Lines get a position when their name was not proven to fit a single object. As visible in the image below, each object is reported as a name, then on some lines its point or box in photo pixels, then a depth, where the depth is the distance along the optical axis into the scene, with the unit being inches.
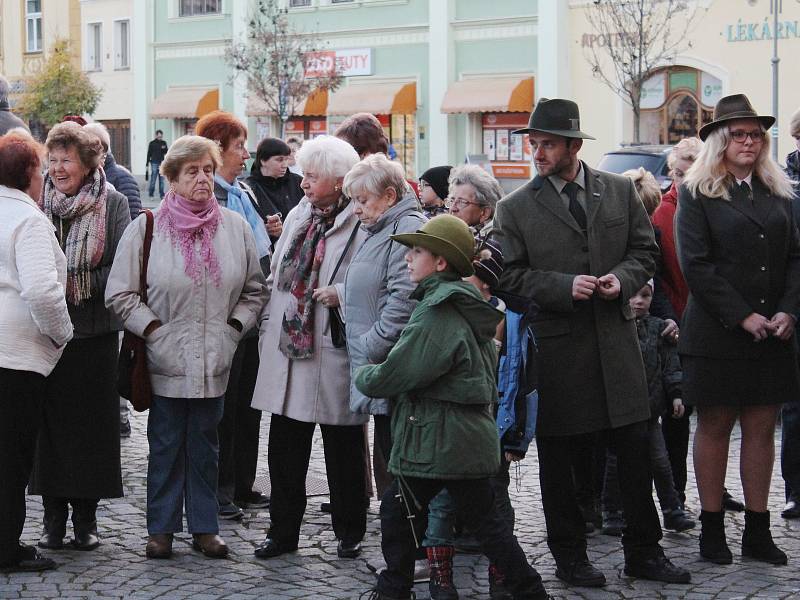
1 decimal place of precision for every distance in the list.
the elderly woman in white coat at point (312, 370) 258.2
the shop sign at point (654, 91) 1320.1
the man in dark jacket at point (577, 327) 241.8
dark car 685.9
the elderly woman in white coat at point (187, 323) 256.2
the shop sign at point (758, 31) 1216.8
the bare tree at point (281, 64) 1512.1
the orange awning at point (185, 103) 1670.8
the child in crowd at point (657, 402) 277.4
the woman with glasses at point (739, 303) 254.7
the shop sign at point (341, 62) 1545.3
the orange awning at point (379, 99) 1487.5
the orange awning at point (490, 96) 1395.2
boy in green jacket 216.1
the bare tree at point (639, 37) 1255.5
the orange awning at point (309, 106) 1581.0
